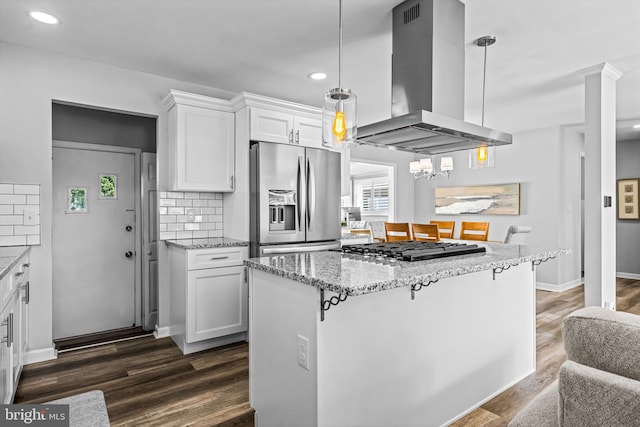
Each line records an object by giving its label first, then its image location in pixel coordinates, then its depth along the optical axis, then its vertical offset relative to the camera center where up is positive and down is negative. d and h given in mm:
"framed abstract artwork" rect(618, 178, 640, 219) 6426 +248
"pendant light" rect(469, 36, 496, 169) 3166 +471
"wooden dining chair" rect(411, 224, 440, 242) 4309 -229
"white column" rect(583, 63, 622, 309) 3377 +271
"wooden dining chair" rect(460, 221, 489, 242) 4820 -238
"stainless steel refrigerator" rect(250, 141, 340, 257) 3486 +130
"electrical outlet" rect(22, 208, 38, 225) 2984 -33
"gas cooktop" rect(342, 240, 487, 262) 1990 -213
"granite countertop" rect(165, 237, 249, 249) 3193 -272
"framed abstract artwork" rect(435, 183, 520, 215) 6098 +221
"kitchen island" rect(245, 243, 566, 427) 1623 -623
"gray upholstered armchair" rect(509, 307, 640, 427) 969 -429
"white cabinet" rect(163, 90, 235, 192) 3438 +649
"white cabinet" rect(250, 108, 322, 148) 3582 +835
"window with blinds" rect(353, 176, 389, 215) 9844 +472
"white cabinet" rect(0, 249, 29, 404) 1893 -645
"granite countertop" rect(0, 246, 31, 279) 1946 -271
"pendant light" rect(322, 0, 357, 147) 2115 +537
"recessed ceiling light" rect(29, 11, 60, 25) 2510 +1301
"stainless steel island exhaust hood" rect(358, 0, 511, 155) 2293 +859
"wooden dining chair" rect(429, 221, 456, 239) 5203 -231
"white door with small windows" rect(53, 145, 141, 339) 3672 -288
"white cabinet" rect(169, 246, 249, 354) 3174 -734
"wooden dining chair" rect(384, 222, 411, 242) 4617 -237
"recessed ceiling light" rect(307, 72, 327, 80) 3648 +1320
